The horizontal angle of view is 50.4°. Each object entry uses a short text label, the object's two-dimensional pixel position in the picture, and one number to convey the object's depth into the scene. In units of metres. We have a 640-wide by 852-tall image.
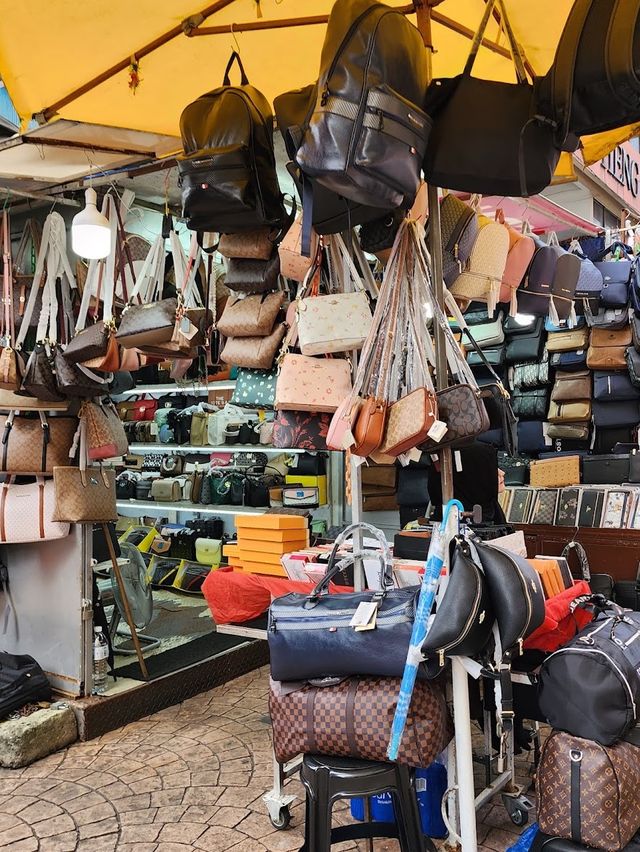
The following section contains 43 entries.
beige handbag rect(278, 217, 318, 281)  2.52
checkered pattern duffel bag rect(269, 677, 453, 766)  2.09
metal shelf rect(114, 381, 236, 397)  6.39
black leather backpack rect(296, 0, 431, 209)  1.79
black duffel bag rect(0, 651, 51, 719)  3.66
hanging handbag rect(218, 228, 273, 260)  2.75
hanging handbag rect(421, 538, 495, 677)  1.87
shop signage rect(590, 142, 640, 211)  4.77
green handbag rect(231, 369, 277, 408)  2.83
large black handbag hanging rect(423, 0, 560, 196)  2.02
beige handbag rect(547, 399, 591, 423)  5.49
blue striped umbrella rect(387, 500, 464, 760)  1.99
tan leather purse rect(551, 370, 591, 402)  5.48
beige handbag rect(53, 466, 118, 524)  3.73
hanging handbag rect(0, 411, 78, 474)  3.82
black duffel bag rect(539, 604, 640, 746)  2.10
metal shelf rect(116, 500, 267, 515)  6.34
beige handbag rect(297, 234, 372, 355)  2.41
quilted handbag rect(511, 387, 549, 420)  5.77
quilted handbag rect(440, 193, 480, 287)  2.69
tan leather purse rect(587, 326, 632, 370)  5.26
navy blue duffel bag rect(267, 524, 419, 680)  2.12
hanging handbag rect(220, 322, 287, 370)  2.75
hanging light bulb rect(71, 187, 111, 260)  3.29
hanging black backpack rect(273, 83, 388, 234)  2.28
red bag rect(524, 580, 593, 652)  2.45
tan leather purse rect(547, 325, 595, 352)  5.47
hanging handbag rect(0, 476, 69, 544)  3.79
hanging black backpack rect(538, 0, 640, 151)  1.70
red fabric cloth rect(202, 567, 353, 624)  3.06
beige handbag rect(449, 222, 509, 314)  2.80
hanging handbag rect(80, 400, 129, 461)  3.96
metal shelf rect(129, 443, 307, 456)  6.39
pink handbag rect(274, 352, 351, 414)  2.46
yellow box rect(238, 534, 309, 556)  3.14
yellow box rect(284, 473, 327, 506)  5.92
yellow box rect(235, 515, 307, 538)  3.13
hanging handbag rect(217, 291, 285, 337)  2.76
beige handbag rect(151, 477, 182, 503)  6.98
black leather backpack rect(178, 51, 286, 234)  2.43
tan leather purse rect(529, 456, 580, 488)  5.06
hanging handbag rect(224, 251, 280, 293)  2.79
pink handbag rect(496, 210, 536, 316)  3.05
